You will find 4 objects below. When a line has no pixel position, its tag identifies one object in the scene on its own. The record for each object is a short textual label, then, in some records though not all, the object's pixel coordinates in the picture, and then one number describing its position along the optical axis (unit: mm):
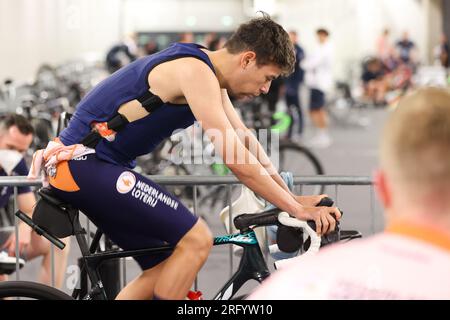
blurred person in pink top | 2746
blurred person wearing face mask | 8926
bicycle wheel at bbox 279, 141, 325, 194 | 15262
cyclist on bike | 5781
